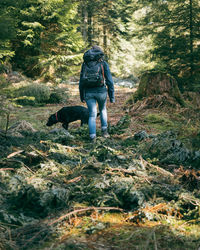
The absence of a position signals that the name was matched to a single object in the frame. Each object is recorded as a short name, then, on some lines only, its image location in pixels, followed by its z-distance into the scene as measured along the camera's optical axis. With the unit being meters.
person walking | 5.57
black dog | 7.50
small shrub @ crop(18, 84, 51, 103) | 13.39
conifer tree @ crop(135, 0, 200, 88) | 11.95
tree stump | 9.20
